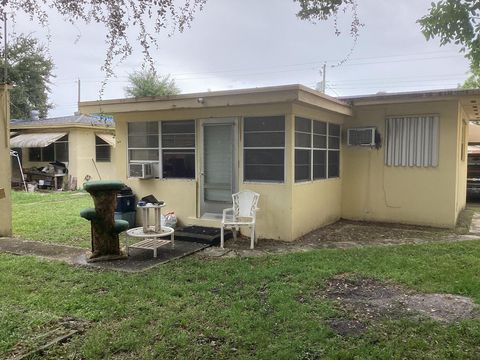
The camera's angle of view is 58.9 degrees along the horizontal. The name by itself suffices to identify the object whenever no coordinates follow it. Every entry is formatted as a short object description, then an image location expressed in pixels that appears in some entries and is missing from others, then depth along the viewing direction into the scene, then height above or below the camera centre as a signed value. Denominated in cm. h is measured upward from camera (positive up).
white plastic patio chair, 748 -89
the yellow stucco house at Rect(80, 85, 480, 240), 761 +10
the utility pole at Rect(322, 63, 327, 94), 2016 +434
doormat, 738 -136
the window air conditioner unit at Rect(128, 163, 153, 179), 877 -25
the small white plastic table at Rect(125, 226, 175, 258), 645 -117
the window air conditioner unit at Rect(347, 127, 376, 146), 940 +50
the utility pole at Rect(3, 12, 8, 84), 328 +106
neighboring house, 1719 +60
